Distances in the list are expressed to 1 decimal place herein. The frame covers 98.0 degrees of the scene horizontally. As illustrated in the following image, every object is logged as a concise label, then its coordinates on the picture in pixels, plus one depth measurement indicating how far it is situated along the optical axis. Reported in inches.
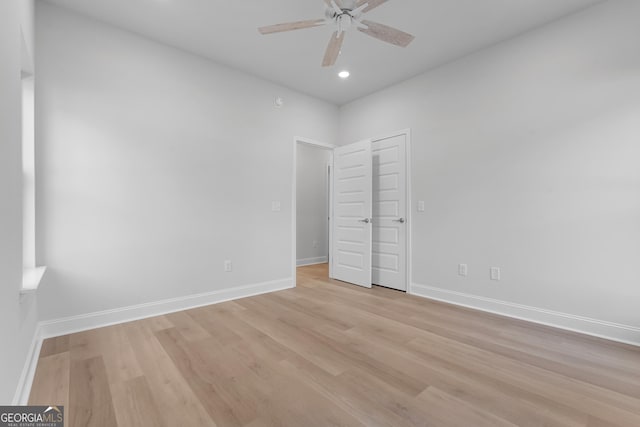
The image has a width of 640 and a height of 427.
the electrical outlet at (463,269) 126.1
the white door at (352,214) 159.8
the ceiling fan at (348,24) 75.7
